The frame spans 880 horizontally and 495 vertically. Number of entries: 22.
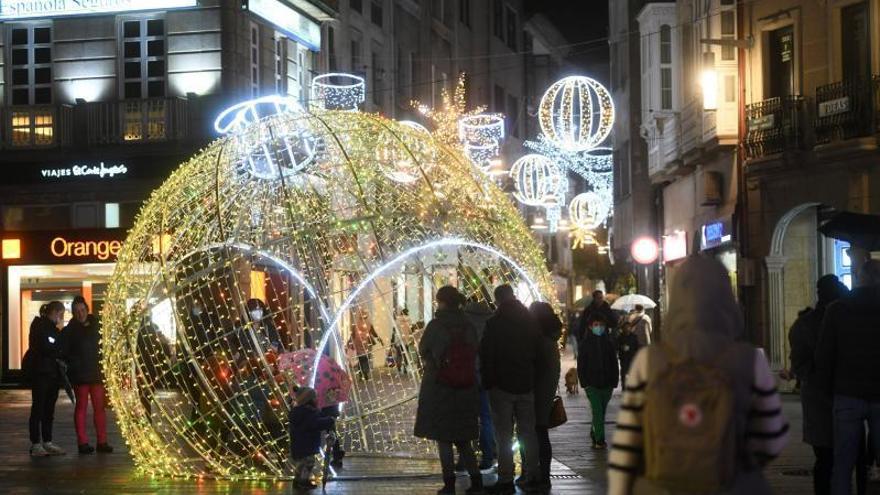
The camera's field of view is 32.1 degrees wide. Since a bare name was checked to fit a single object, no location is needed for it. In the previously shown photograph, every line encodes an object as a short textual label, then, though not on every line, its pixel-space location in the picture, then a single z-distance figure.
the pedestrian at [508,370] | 12.04
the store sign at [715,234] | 29.45
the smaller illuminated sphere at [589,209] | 46.81
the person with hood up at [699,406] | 5.14
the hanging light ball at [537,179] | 38.91
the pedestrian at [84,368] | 16.19
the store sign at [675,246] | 34.55
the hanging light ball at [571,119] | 27.95
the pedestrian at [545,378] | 12.59
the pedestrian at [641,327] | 21.62
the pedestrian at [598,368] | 15.91
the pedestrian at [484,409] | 13.11
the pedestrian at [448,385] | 11.72
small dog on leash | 22.56
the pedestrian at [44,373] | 16.42
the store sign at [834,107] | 23.61
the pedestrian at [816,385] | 10.24
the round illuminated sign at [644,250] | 33.66
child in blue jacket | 12.43
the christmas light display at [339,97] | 27.61
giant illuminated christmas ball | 13.27
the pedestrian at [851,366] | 9.36
